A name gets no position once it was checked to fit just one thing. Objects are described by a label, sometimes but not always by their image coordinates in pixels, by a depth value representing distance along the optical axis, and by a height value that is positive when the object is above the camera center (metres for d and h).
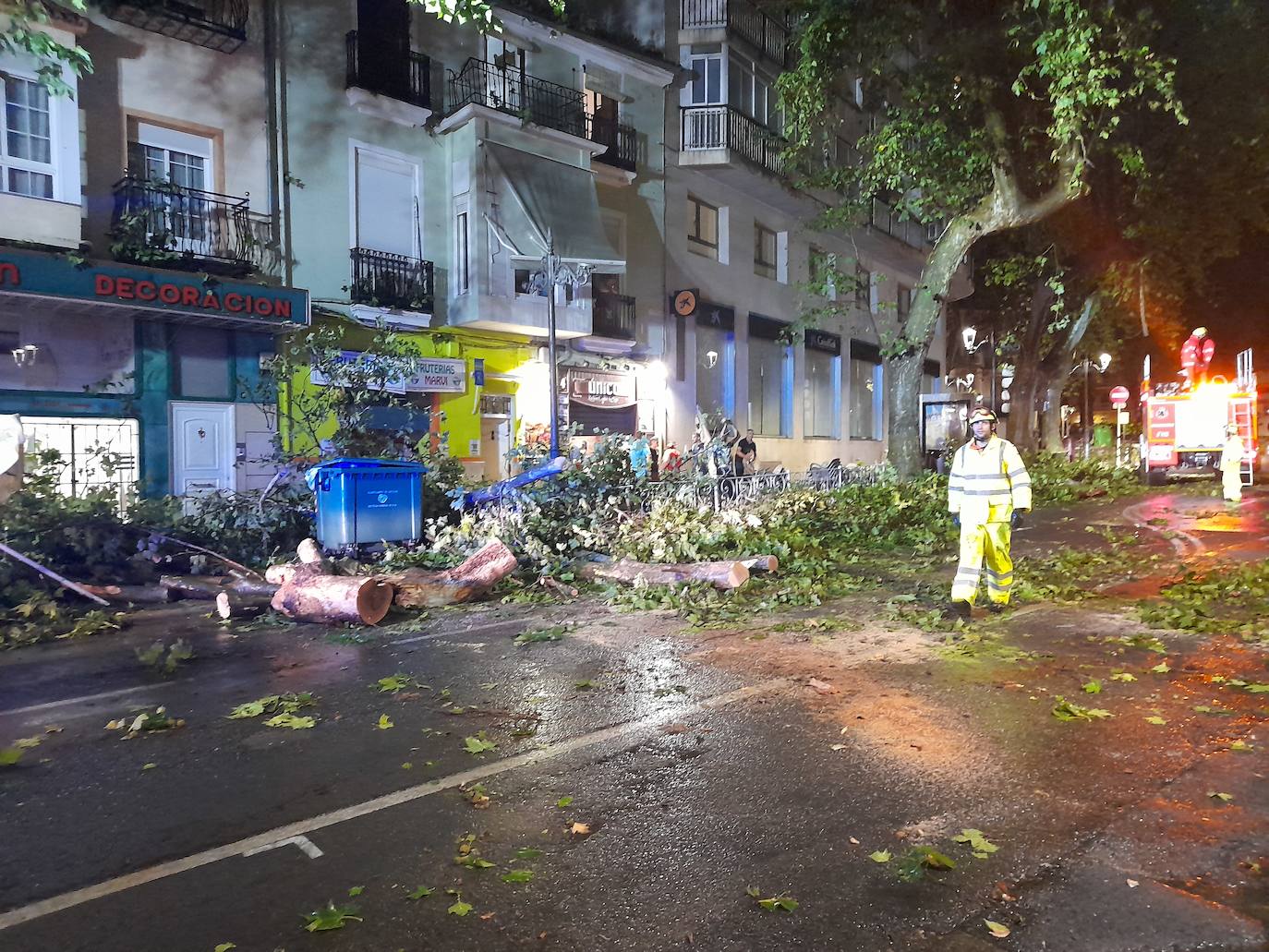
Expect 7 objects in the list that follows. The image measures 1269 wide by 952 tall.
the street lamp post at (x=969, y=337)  29.75 +3.63
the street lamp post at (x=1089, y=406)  36.17 +1.80
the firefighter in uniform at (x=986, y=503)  7.74 -0.52
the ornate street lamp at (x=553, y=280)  13.45 +3.40
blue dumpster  10.13 -0.58
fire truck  20.92 +0.54
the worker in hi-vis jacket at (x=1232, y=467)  17.98 -0.52
